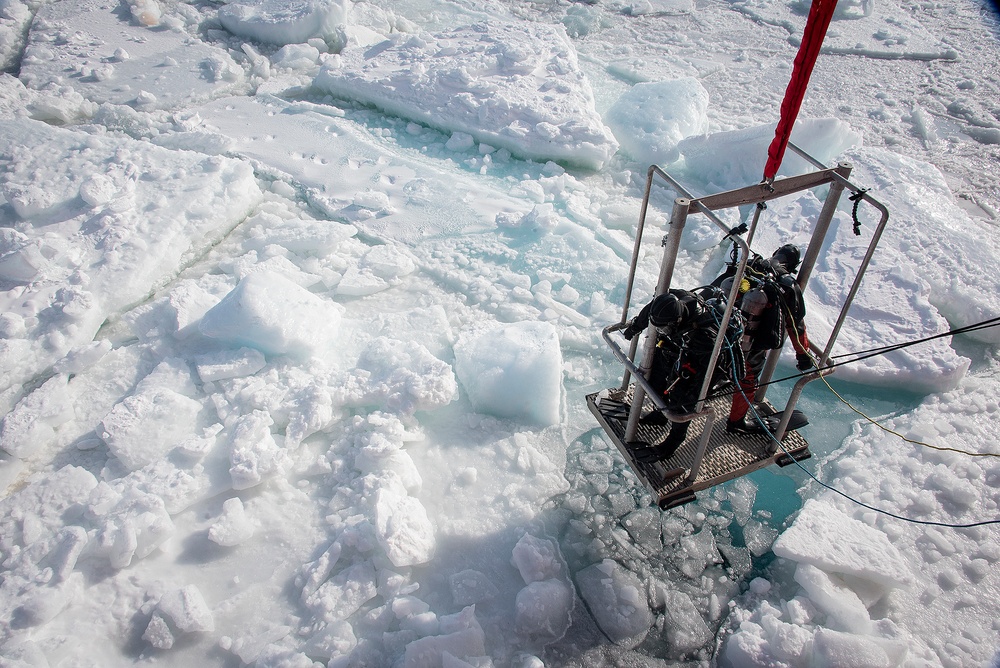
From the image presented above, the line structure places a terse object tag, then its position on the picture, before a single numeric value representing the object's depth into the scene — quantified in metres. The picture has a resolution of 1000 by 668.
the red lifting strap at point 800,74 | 2.18
